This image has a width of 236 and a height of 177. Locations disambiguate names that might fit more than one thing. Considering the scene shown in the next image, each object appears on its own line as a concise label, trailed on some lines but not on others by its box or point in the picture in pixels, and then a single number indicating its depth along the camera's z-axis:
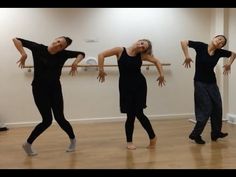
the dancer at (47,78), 3.65
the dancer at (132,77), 3.85
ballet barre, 5.37
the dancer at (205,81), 4.18
